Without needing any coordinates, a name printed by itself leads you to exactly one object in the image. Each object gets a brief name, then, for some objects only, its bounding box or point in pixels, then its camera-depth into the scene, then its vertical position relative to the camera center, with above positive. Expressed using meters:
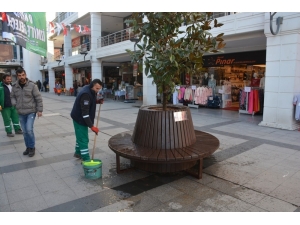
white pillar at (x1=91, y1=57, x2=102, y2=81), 17.78 +1.34
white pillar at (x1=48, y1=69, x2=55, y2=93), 29.31 +0.73
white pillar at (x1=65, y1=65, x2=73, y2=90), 23.77 +0.69
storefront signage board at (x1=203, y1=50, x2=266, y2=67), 11.45 +1.40
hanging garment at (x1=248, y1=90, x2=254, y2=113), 9.88 -0.71
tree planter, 3.56 -0.94
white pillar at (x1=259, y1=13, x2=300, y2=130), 7.05 +0.36
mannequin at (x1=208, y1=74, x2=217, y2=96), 12.62 +0.11
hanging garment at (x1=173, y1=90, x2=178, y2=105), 13.04 -0.72
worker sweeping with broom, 4.00 -0.49
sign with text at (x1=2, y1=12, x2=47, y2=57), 9.04 +2.23
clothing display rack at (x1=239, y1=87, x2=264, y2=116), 9.95 -0.76
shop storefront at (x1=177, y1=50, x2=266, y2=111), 10.14 +0.12
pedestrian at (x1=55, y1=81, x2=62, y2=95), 24.13 -0.42
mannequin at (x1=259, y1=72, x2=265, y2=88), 10.68 +0.12
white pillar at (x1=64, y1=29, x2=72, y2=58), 23.17 +3.72
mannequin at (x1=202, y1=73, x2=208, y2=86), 13.41 +0.29
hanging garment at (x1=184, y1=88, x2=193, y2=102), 12.42 -0.47
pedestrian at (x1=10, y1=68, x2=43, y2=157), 4.73 -0.37
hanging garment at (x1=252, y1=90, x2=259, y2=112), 9.83 -0.66
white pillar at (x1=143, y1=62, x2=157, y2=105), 13.30 -0.46
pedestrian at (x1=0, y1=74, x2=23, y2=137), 6.52 -0.50
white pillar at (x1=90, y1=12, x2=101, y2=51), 16.91 +4.12
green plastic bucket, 3.71 -1.35
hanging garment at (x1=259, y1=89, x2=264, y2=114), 9.95 -0.50
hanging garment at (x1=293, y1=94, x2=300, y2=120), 7.12 -0.57
